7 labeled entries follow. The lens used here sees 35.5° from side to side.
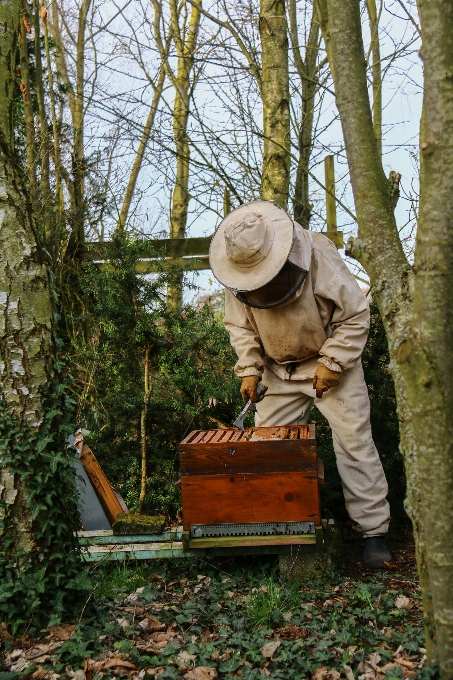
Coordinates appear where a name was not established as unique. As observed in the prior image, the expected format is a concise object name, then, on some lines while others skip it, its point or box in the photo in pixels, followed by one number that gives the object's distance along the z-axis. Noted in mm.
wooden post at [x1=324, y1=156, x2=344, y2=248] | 7762
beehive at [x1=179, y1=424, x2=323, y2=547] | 4027
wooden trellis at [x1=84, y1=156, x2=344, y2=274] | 7752
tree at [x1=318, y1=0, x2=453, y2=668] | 2096
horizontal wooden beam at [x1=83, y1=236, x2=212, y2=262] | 7910
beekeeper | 4180
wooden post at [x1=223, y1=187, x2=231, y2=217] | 8185
